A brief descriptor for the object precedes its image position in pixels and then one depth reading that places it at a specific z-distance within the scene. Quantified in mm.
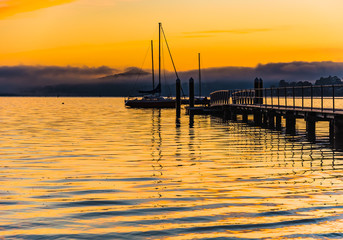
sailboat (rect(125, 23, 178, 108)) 90938
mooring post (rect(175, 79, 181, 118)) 57959
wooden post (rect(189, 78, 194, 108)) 54488
